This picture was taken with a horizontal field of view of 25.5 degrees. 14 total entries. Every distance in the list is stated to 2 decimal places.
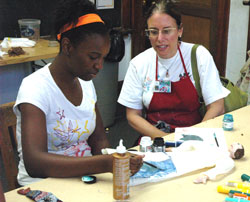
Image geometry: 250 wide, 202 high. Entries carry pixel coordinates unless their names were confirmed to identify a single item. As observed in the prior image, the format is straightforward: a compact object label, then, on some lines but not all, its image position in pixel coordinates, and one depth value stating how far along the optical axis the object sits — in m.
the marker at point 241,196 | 1.53
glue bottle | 1.51
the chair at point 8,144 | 1.80
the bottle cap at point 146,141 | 1.80
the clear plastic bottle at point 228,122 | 2.00
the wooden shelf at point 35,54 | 2.90
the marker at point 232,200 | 1.52
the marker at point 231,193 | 1.57
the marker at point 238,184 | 1.58
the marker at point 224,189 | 1.59
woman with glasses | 2.25
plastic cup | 3.33
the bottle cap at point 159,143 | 1.79
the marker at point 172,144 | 1.86
